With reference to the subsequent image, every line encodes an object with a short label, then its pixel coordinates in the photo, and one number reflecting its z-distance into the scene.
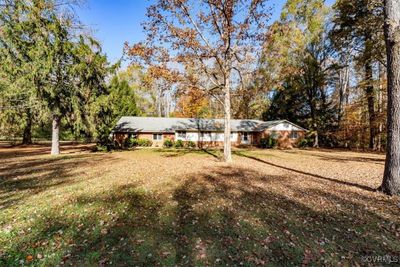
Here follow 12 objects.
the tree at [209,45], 13.53
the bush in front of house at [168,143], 26.67
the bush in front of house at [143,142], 26.19
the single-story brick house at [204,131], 27.33
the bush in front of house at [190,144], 27.72
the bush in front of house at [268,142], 27.84
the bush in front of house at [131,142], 25.94
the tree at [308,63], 26.20
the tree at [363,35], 17.02
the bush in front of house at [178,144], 26.66
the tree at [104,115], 19.19
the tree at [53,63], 15.52
